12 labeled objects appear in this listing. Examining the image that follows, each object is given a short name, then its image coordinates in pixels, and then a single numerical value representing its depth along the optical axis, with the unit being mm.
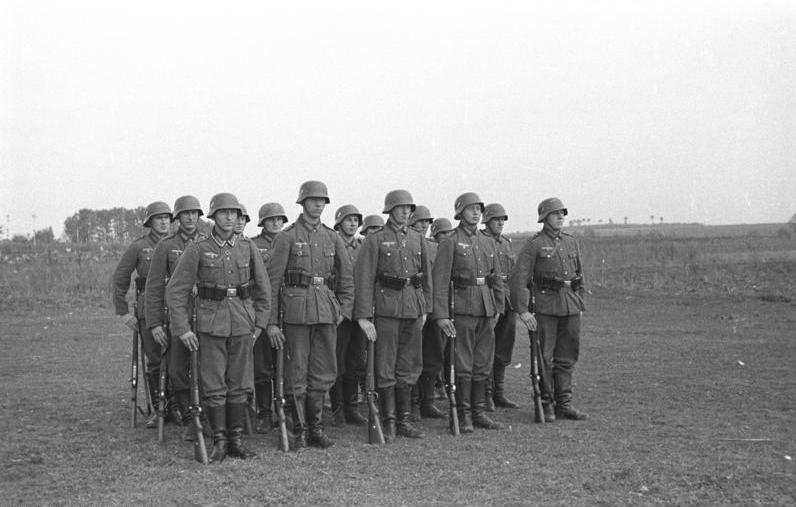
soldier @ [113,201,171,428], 8547
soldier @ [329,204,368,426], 8609
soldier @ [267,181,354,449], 7312
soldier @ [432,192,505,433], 8102
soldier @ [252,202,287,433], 8228
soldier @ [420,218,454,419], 8906
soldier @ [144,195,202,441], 7672
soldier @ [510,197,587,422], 8562
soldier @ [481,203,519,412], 9289
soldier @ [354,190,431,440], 7715
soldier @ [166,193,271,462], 6875
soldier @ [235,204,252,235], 8972
